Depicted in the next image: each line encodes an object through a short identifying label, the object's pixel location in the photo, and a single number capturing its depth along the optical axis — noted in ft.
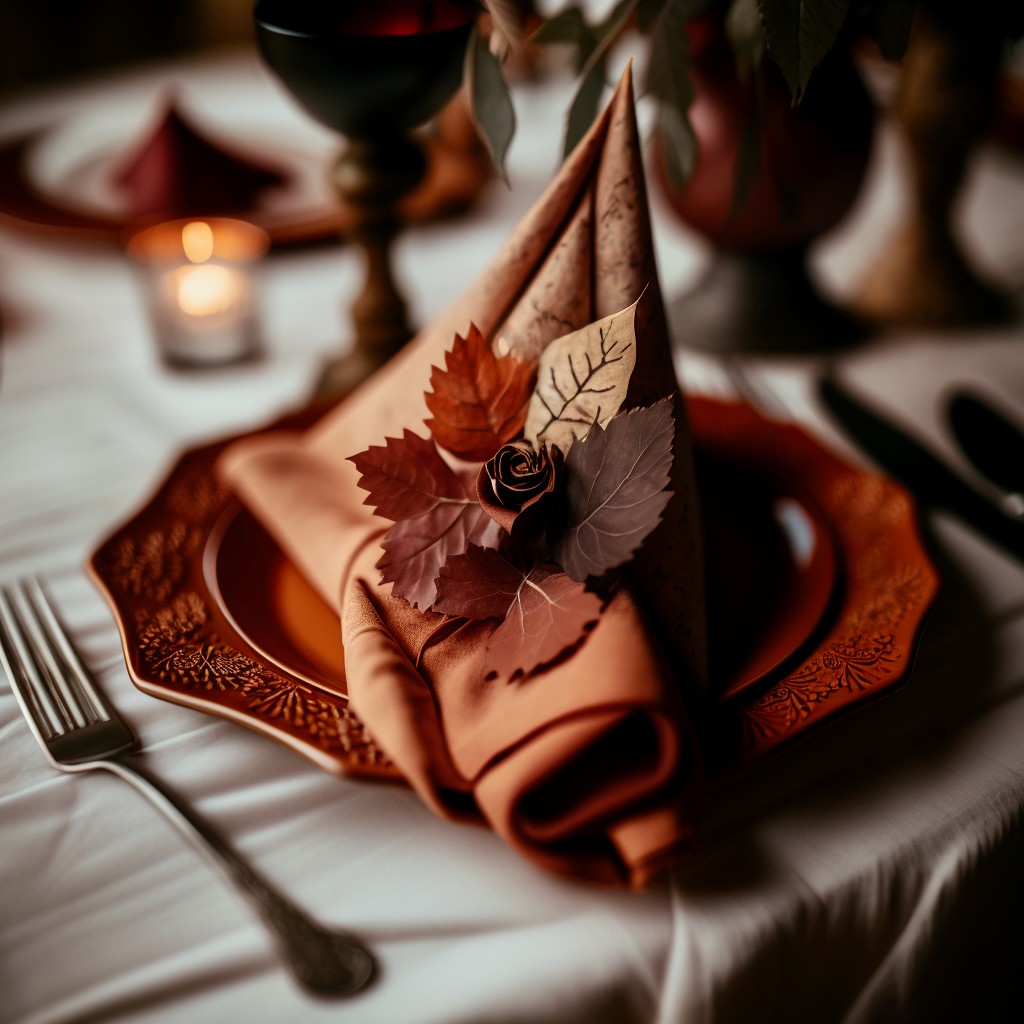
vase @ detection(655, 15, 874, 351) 2.20
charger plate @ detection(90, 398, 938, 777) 1.27
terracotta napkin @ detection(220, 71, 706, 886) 1.11
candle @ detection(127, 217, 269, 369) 2.45
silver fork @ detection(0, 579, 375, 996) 1.05
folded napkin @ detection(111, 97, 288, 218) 2.85
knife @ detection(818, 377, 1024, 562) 1.84
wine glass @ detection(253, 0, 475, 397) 1.78
